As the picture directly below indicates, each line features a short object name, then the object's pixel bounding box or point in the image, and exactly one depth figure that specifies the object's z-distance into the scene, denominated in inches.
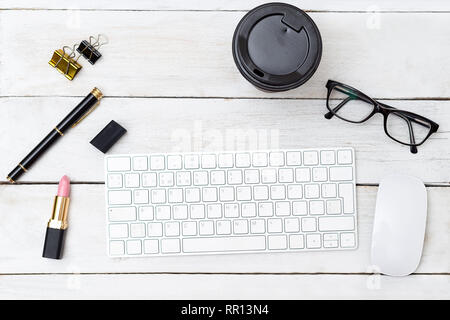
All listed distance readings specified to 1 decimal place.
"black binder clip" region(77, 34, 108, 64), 30.0
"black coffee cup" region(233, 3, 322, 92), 27.4
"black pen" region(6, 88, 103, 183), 30.1
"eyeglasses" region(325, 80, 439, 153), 30.4
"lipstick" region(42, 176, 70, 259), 30.1
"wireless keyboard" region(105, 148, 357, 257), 30.3
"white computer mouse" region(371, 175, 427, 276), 30.0
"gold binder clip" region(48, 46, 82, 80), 30.1
